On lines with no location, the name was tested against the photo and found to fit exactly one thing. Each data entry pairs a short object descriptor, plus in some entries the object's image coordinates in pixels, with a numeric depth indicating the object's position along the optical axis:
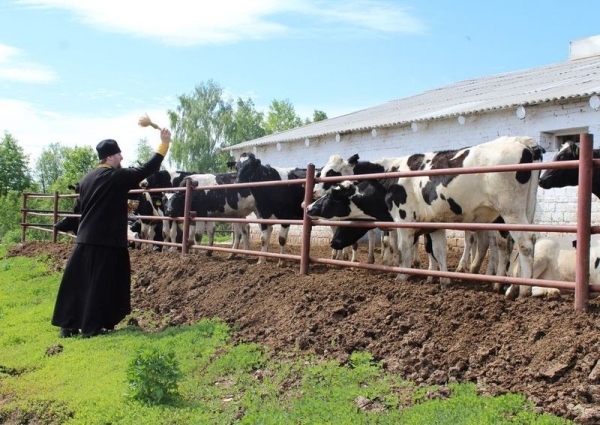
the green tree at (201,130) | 51.78
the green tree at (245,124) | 54.16
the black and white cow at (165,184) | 14.09
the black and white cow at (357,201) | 9.29
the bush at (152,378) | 5.18
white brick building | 12.86
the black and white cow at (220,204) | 13.83
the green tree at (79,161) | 57.64
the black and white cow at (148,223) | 15.62
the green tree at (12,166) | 48.31
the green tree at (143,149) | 89.75
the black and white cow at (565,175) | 8.12
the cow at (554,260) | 7.80
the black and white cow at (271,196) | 12.30
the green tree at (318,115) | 72.50
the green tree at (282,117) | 71.31
